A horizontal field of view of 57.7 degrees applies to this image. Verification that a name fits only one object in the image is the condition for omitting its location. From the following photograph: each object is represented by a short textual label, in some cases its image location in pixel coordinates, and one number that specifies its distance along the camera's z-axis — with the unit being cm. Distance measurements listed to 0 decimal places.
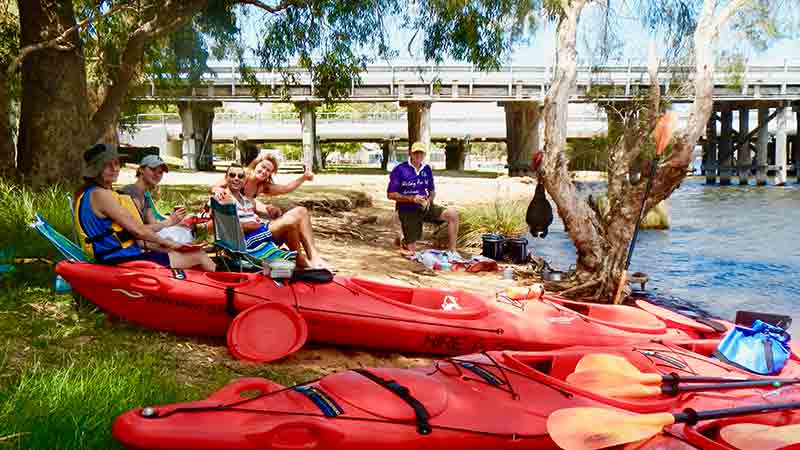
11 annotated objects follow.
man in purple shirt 785
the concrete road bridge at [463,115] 2212
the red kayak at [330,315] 432
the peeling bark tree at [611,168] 662
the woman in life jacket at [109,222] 428
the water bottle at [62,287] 478
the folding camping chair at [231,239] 470
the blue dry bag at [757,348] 370
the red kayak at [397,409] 264
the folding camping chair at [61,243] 434
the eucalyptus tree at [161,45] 776
